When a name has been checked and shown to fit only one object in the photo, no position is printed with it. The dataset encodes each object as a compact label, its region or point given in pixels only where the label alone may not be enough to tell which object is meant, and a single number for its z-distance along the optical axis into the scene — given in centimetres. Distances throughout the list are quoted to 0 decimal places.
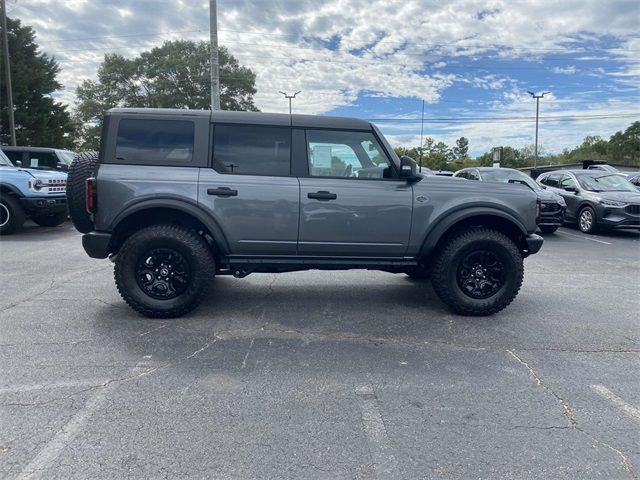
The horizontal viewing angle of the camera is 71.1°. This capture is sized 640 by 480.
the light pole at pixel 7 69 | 2123
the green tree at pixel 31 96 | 3017
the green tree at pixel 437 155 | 6636
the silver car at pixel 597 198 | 1087
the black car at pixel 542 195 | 1049
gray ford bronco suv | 430
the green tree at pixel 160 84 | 4259
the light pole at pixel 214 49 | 1627
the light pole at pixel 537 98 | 4199
